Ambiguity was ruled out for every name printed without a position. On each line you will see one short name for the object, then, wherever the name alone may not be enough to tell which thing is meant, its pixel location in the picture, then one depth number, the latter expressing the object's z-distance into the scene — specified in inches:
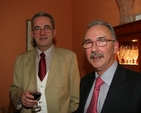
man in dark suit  45.6
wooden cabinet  58.9
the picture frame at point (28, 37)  119.8
